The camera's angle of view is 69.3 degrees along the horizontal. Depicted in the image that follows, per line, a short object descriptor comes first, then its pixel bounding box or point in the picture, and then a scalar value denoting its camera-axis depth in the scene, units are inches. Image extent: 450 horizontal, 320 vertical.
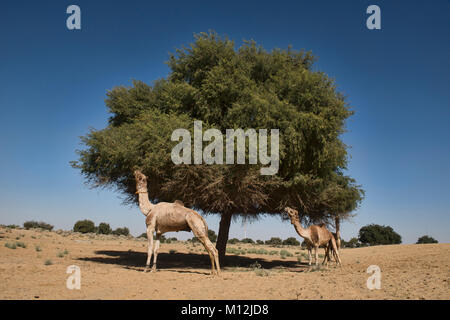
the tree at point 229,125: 613.6
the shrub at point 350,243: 2695.6
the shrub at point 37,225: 2279.3
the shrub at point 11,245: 856.5
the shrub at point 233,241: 2544.3
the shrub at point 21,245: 923.1
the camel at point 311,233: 614.5
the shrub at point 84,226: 2456.4
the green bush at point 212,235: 2402.8
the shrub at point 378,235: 2452.4
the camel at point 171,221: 498.9
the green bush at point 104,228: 2615.7
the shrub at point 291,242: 2797.7
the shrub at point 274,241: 2808.1
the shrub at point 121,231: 2729.1
